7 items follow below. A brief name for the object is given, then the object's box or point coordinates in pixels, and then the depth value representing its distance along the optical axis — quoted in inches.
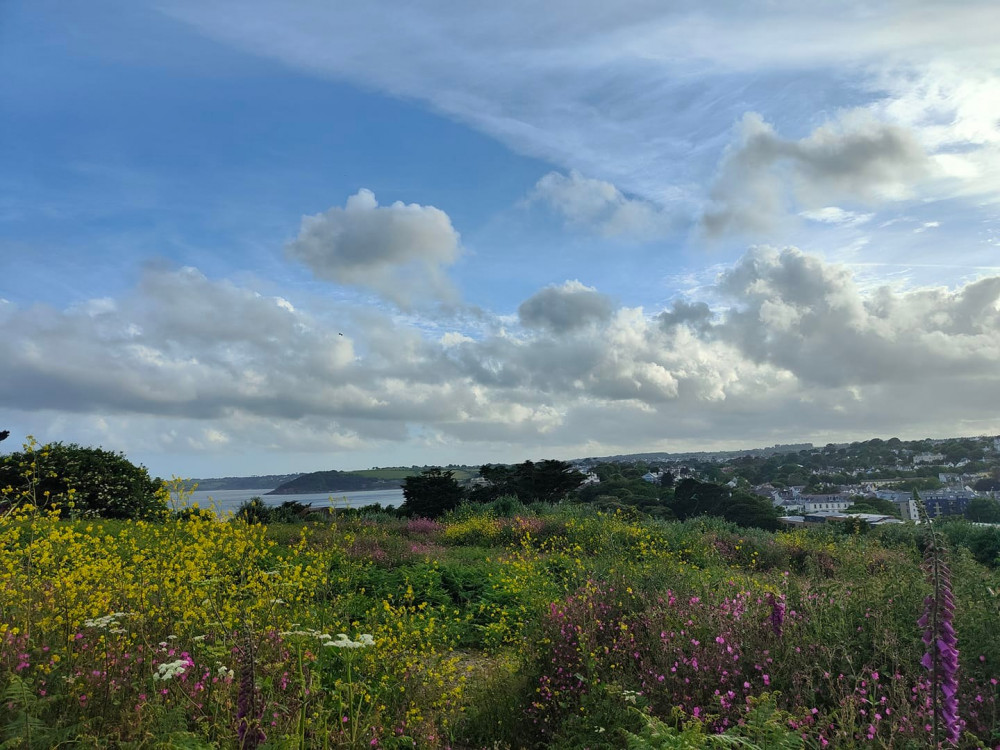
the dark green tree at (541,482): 1123.3
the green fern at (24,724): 125.9
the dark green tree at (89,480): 574.6
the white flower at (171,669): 129.1
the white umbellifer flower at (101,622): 173.6
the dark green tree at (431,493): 965.8
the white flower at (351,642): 145.8
